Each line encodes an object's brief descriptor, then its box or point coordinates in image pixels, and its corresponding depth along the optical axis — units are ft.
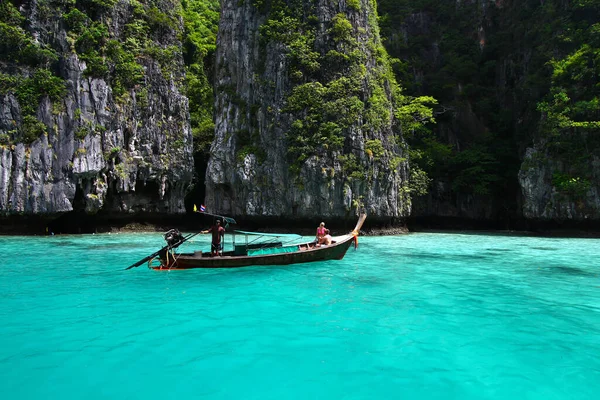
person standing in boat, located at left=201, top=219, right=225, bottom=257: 45.87
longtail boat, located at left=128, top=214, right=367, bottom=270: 43.78
